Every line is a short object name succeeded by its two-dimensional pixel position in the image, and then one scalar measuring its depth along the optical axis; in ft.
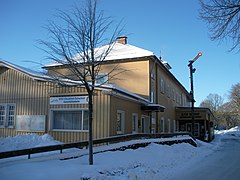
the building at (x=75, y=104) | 39.76
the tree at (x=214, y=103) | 269.18
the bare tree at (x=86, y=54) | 24.42
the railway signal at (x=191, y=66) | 63.56
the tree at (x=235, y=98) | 187.86
